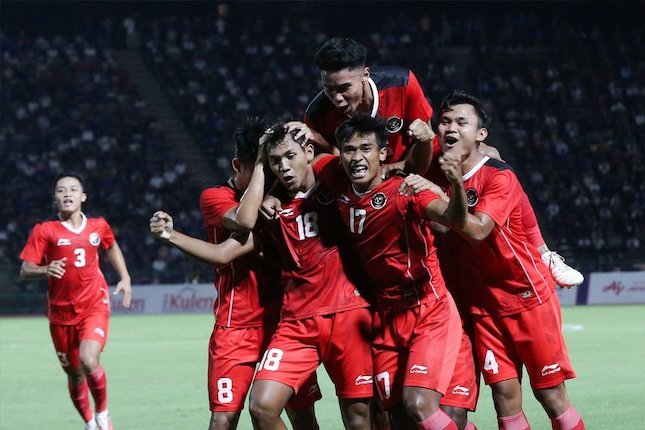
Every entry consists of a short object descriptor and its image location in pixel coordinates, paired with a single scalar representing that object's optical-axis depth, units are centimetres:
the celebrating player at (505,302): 748
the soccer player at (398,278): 693
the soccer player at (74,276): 1112
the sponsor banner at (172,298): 2652
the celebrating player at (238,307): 737
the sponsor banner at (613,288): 2586
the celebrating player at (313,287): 714
